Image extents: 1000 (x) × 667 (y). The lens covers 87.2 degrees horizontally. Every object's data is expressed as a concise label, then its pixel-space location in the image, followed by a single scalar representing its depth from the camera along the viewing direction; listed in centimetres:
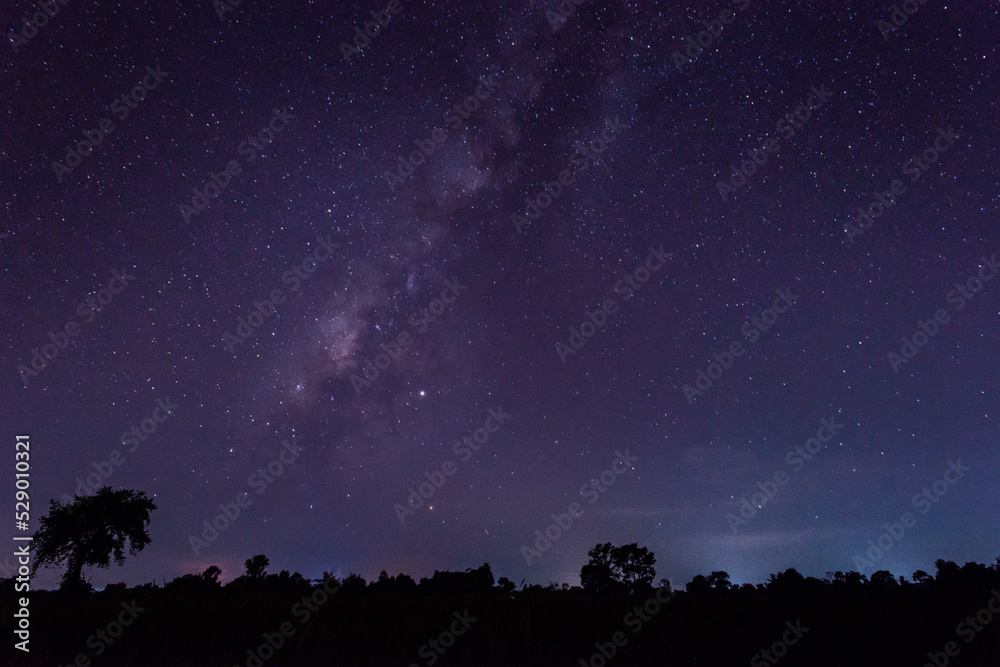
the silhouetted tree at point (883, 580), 4275
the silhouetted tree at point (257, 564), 8069
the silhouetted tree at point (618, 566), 8418
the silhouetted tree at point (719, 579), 7732
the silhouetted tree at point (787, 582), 4355
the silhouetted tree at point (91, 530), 4126
